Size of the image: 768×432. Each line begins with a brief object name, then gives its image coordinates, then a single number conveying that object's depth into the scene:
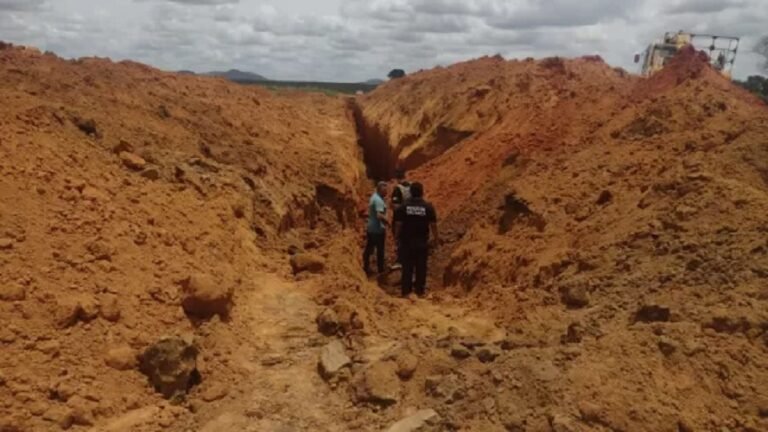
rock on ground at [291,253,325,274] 6.98
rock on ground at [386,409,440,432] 4.12
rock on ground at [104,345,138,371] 4.50
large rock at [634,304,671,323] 4.91
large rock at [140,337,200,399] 4.50
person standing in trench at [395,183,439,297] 7.88
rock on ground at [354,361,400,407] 4.50
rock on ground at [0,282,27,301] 4.52
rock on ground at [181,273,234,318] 5.33
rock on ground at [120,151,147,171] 7.07
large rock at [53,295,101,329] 4.58
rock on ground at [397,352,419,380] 4.70
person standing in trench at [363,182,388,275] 8.84
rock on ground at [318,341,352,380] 4.86
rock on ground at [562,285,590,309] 5.85
